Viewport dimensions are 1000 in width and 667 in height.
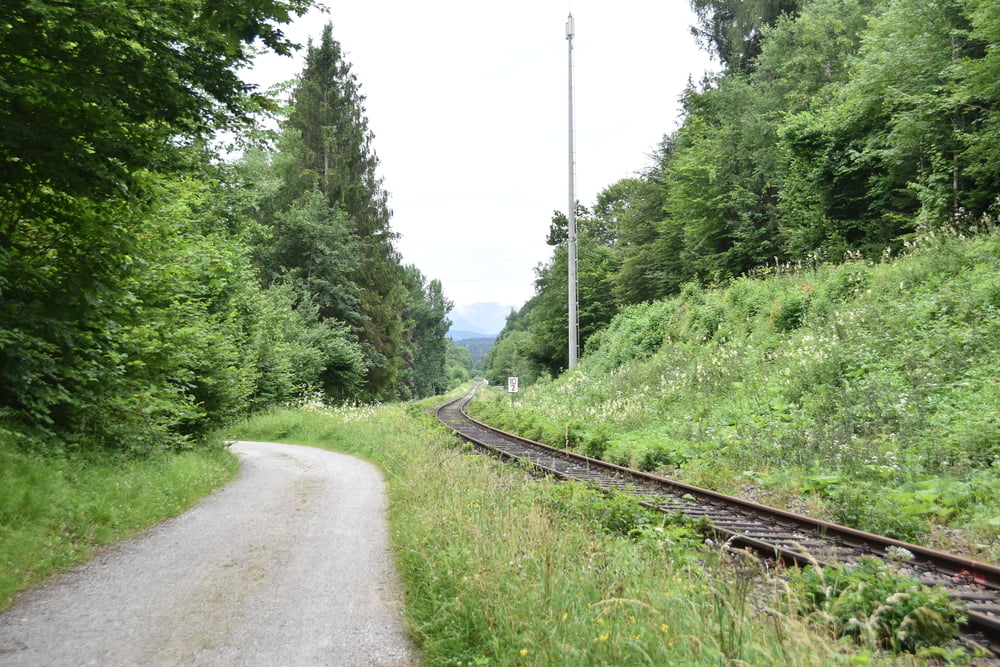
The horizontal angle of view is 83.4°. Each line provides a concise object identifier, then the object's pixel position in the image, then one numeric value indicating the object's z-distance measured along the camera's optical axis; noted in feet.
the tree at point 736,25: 104.88
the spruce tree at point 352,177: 125.49
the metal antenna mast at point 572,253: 80.49
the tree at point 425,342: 273.75
